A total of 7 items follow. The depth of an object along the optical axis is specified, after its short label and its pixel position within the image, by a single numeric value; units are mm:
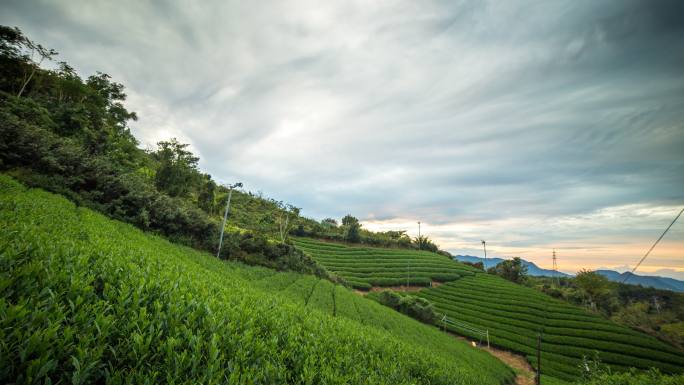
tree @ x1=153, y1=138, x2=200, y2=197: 28828
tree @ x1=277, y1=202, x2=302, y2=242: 46012
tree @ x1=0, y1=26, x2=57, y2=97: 20453
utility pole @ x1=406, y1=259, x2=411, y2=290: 40844
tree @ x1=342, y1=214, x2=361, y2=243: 60278
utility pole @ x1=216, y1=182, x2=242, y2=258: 21348
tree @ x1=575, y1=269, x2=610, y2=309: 43156
